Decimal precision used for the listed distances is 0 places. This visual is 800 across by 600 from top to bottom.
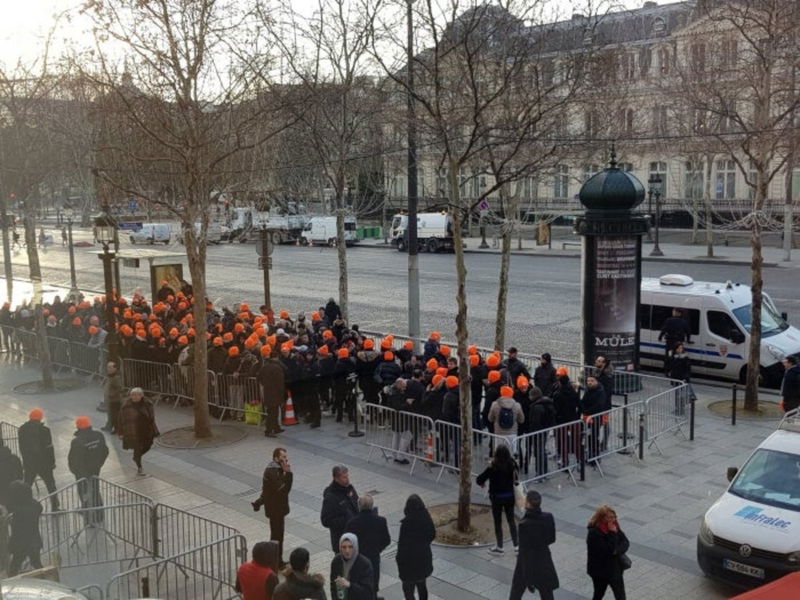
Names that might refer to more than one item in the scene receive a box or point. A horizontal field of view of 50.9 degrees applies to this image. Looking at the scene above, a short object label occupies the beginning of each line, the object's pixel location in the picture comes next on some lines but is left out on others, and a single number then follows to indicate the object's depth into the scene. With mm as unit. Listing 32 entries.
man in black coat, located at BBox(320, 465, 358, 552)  8945
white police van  17964
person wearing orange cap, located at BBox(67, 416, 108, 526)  11156
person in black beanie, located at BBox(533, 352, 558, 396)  14219
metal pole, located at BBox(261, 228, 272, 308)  21906
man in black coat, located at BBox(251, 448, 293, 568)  9609
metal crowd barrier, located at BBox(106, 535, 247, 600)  8734
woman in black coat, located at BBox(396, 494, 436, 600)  8117
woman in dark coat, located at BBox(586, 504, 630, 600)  7969
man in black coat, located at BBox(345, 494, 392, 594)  8148
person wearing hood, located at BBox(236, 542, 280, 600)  7203
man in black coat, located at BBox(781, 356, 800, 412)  14102
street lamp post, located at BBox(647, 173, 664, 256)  45650
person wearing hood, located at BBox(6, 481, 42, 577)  9016
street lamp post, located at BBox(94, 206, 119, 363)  15071
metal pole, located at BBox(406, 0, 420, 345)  12586
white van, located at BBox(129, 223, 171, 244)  64875
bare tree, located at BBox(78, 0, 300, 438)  13695
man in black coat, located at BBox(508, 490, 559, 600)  8016
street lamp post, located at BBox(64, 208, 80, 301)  29609
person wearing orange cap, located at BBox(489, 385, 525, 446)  12078
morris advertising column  17594
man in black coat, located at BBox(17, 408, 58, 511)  11375
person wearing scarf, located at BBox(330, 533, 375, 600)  7328
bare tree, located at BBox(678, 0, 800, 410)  14773
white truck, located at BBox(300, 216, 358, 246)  59406
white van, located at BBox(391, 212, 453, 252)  51969
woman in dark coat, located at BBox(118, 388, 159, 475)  12617
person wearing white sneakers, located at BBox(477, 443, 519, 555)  9867
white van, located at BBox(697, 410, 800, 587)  8406
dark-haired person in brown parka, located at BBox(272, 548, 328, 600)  6793
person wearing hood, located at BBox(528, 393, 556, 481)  12062
